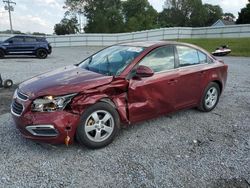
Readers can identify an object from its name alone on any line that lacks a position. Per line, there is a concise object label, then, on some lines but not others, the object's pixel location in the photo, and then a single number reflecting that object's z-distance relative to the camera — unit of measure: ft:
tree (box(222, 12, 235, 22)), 202.82
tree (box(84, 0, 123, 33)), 138.38
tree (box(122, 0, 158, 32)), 148.66
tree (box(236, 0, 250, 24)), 103.97
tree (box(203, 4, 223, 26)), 178.45
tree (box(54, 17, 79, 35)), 152.53
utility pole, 91.15
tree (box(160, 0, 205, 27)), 171.90
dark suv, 40.22
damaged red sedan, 8.34
